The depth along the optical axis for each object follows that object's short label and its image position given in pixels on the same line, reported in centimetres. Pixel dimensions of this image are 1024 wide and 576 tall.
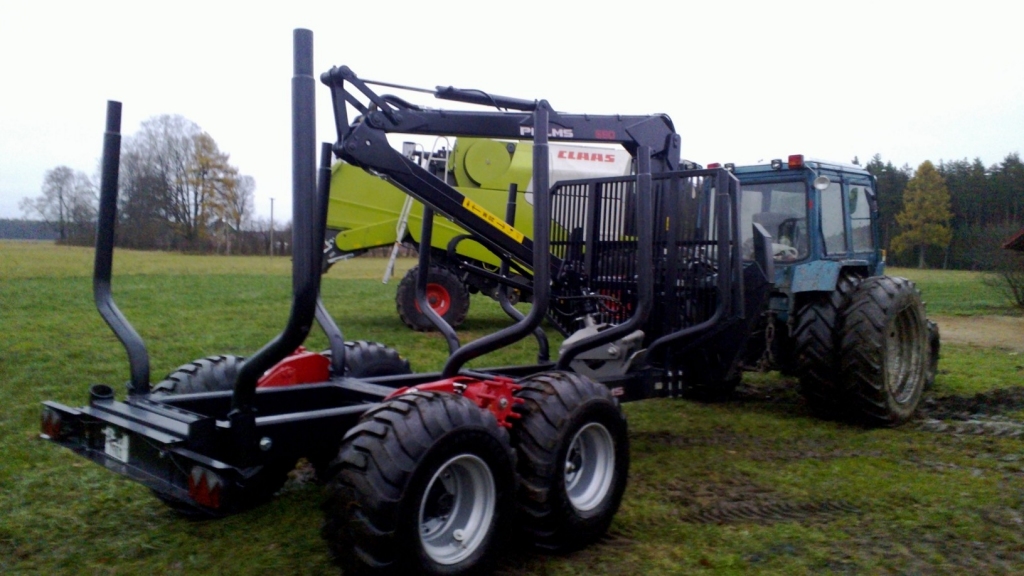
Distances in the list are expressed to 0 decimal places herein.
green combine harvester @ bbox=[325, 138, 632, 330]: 1241
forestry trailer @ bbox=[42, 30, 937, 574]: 311
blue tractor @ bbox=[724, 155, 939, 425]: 646
